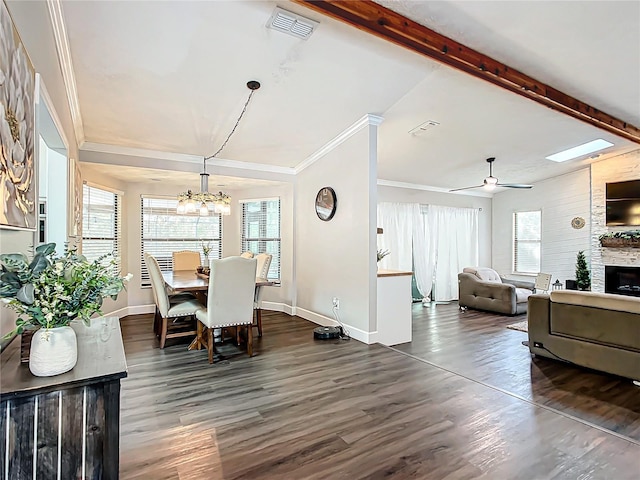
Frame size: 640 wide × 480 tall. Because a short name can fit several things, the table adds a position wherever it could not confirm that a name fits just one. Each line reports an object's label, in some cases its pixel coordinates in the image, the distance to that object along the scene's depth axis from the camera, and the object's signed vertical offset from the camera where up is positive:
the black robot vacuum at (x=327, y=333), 4.34 -1.15
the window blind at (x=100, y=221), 4.86 +0.34
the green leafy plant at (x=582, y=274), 6.80 -0.59
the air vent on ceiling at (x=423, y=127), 4.55 +1.60
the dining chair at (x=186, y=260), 5.69 -0.28
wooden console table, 1.10 -0.61
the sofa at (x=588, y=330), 3.11 -0.86
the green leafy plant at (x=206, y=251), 5.43 -0.12
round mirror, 4.80 +0.58
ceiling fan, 5.60 +0.99
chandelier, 4.16 +0.52
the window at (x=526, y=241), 7.90 +0.07
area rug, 5.21 -1.30
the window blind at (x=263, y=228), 6.27 +0.28
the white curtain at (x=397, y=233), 7.16 +0.23
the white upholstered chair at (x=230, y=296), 3.51 -0.55
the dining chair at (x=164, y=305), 3.83 -0.72
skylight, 5.73 +1.66
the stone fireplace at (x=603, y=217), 6.19 +0.53
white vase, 1.18 -0.38
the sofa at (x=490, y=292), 6.28 -0.93
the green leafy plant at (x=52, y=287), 1.16 -0.16
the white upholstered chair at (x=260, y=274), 4.53 -0.43
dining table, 3.70 -0.47
